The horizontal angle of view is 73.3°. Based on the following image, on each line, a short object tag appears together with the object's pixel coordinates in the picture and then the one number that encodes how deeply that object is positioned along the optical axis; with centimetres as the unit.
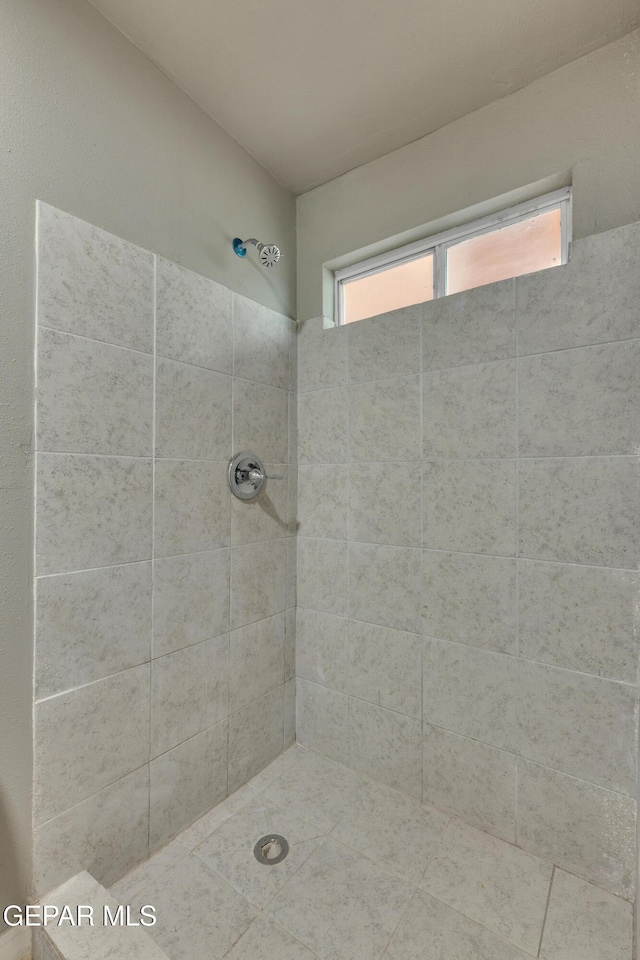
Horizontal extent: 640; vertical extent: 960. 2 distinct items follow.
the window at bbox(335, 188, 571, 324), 135
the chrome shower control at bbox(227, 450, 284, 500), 148
